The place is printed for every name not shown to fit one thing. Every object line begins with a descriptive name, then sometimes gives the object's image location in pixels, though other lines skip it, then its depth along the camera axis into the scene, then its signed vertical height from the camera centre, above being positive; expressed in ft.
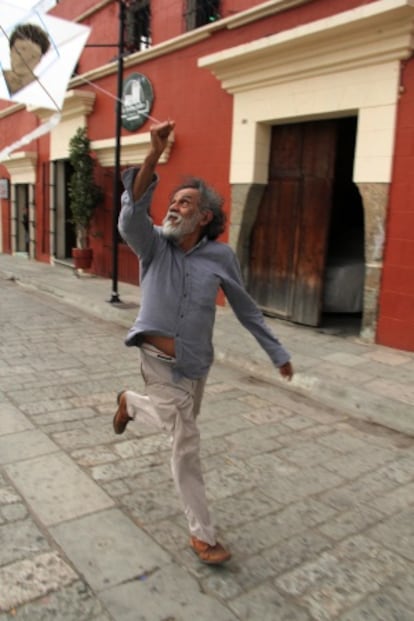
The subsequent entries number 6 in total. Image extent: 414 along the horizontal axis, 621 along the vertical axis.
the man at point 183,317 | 8.71 -1.66
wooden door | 24.57 -0.29
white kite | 18.71 +5.32
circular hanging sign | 33.99 +6.80
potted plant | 38.91 +1.32
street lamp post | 29.32 +2.67
